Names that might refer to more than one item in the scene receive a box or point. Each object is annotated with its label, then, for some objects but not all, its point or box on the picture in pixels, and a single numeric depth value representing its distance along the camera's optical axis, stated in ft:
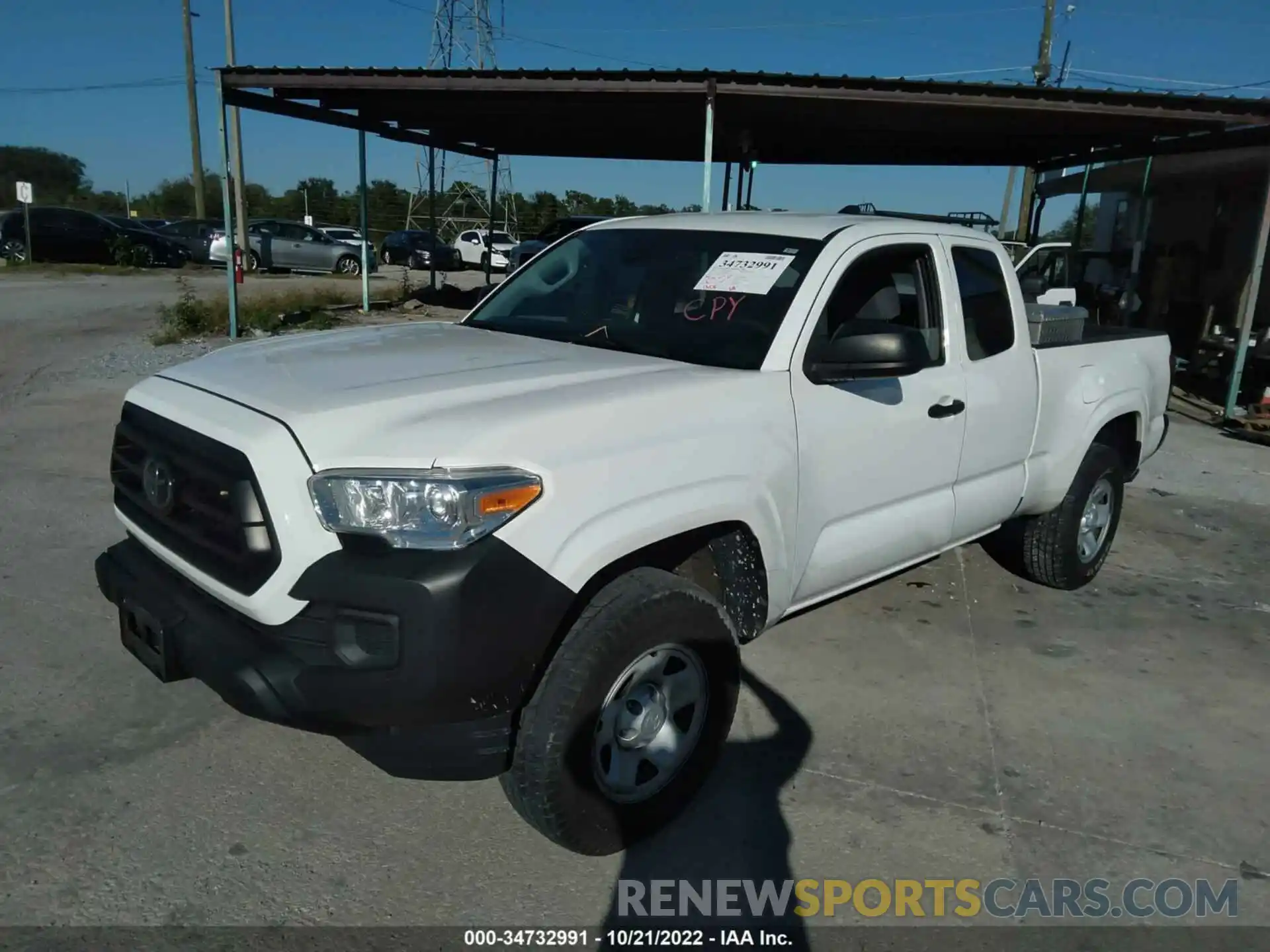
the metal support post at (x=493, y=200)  60.75
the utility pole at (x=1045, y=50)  77.36
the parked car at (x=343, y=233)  107.27
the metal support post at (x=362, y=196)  48.06
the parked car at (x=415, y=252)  105.09
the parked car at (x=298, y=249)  93.30
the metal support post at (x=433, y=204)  56.85
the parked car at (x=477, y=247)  108.58
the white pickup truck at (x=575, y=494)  8.09
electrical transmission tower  123.54
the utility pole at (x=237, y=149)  82.12
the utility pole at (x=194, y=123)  102.63
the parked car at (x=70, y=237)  86.69
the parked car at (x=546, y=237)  62.18
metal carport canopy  33.71
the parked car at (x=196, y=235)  96.73
